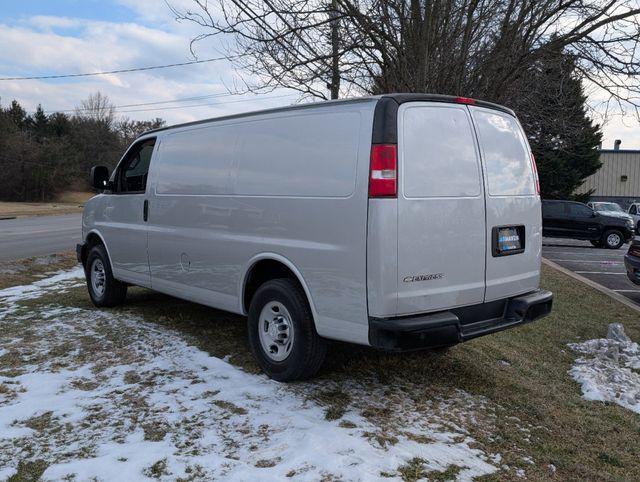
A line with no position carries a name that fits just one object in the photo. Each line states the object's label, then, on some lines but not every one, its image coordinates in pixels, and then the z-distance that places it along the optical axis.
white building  43.50
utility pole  9.00
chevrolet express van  3.64
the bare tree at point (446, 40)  8.64
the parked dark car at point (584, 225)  20.22
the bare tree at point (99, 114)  67.75
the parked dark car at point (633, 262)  9.39
